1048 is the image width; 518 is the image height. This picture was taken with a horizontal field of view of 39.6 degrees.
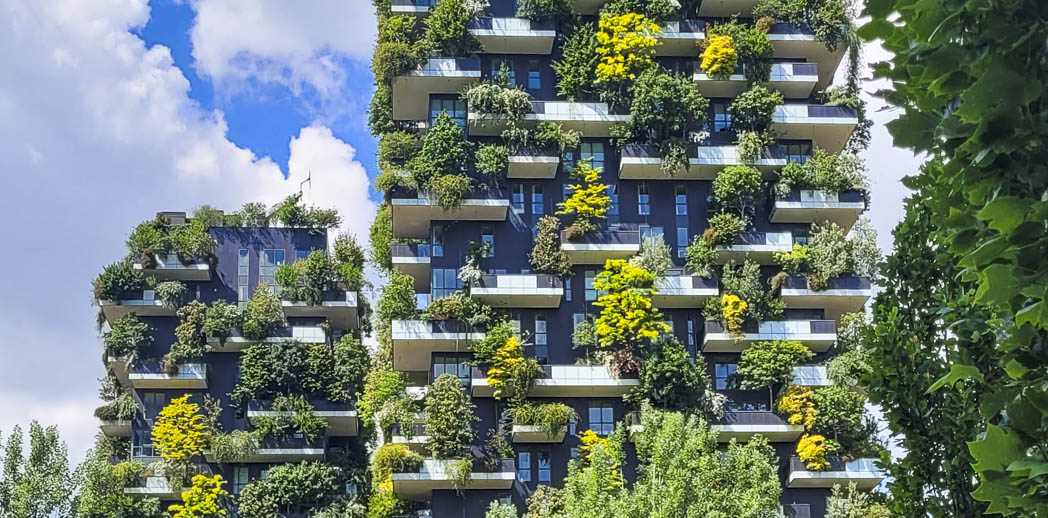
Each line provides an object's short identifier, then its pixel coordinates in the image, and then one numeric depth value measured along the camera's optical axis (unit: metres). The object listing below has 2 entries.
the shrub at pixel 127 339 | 62.72
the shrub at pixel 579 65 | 55.38
